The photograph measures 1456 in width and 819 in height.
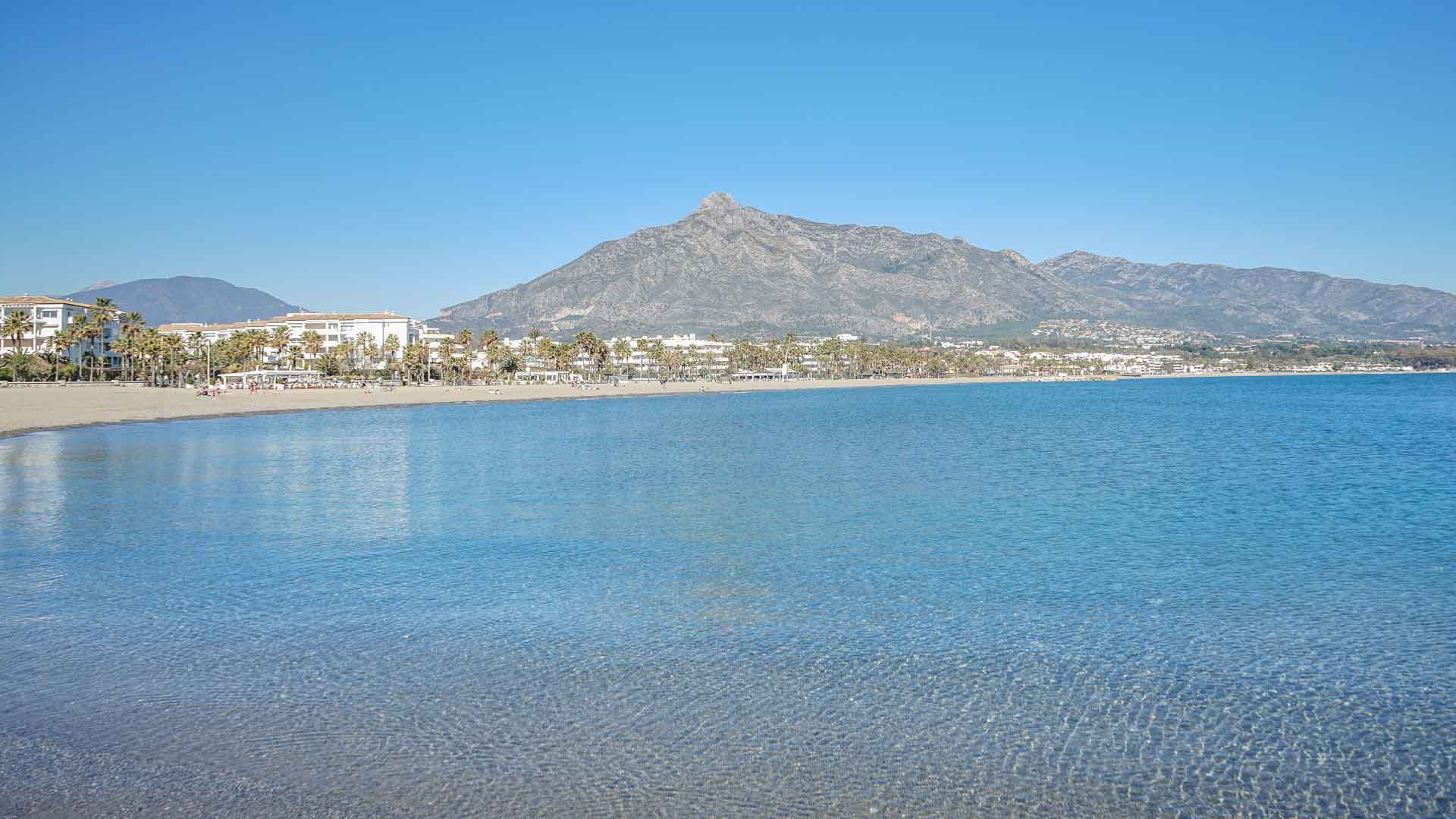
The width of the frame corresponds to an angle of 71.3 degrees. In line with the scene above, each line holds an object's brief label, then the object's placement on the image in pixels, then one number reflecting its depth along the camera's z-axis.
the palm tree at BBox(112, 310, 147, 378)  102.69
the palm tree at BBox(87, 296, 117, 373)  98.18
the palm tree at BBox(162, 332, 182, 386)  103.62
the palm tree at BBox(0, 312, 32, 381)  90.62
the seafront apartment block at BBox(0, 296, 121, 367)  110.94
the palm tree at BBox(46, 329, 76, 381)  95.31
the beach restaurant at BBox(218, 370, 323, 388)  105.56
